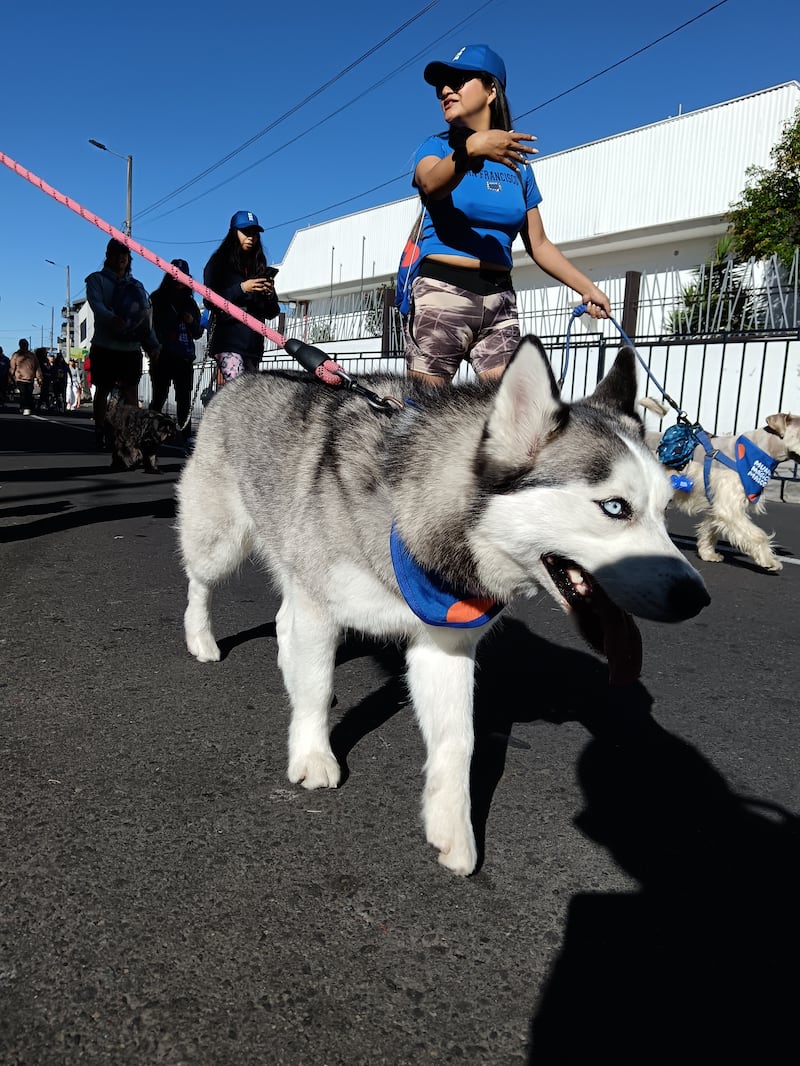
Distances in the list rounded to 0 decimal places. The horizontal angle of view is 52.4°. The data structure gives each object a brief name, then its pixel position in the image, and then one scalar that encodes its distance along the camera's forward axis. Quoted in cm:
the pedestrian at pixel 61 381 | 3172
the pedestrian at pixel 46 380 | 3002
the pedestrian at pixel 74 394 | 3472
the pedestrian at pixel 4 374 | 3394
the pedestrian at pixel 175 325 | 861
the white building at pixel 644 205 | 2509
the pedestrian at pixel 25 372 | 2542
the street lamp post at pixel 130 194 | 3397
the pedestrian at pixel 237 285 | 608
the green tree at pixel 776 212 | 1875
